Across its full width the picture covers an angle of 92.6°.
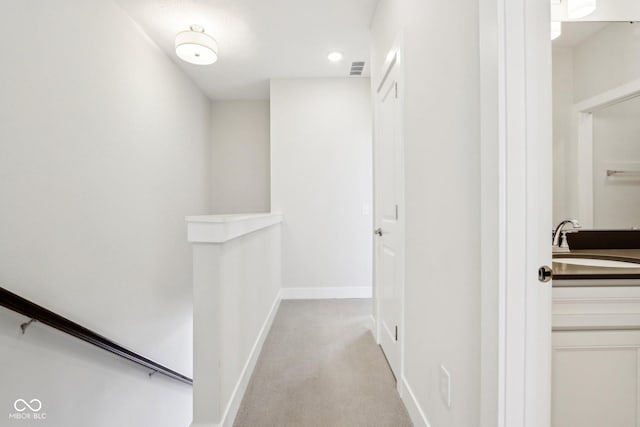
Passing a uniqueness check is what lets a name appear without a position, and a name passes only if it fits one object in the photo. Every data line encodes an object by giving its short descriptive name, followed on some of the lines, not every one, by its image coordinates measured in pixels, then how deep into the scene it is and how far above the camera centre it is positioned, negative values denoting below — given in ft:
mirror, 4.79 +1.25
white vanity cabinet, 2.96 -1.48
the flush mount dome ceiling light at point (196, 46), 8.36 +4.53
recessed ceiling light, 10.39 +5.25
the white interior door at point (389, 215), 5.73 -0.17
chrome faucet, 4.71 -0.39
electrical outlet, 3.56 -2.13
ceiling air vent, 11.09 +5.27
